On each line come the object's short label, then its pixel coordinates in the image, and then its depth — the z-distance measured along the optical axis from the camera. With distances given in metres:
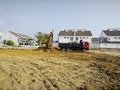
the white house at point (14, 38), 25.74
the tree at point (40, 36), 30.79
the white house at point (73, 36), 25.28
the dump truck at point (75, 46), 12.25
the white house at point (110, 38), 23.44
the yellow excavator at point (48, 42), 11.53
